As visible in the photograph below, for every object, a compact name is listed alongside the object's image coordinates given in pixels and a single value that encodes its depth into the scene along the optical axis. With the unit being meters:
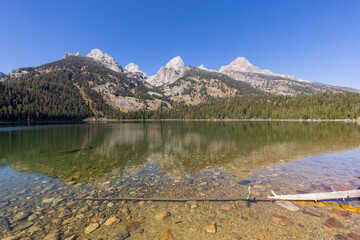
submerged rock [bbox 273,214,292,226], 7.55
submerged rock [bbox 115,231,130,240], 6.80
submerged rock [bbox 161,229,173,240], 6.88
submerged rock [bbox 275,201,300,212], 8.70
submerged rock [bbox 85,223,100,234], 7.35
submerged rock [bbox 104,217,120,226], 7.89
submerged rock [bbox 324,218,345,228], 7.25
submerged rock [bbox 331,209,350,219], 7.89
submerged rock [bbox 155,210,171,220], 8.23
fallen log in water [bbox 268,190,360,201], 9.07
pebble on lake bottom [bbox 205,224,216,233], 7.20
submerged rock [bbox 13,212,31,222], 8.33
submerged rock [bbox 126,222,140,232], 7.41
